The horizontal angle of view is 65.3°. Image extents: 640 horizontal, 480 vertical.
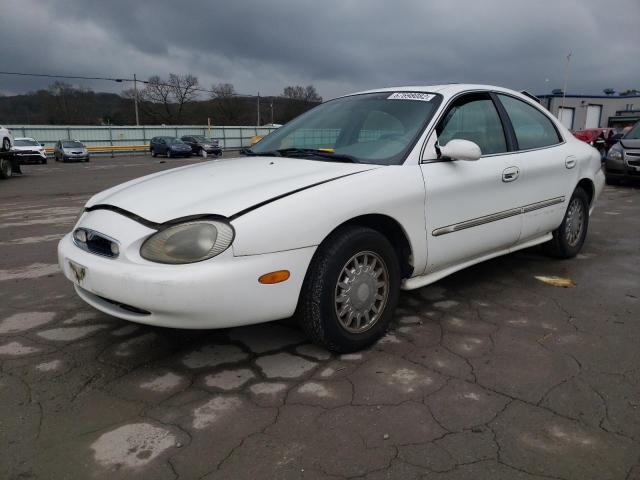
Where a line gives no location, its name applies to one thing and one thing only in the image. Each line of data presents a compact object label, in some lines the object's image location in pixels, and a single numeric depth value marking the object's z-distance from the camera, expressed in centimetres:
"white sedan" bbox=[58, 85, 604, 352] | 237
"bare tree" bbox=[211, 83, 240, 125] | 6000
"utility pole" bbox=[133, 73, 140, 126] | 5068
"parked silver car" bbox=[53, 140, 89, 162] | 2797
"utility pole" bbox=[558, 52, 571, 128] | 4270
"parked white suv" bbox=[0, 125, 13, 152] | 1580
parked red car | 1416
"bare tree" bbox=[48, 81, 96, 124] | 4769
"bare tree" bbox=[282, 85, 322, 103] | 6212
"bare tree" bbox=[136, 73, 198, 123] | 6034
